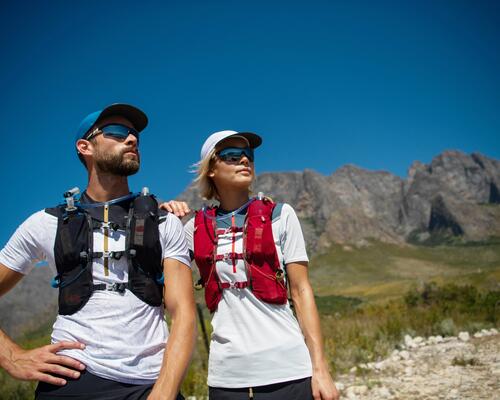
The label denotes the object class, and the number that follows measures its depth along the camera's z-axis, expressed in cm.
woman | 224
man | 193
